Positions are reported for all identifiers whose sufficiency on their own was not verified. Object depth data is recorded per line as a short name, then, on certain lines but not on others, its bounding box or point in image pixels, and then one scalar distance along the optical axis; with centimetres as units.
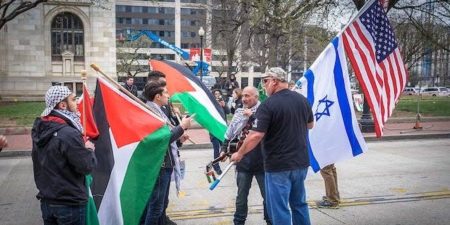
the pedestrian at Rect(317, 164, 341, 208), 696
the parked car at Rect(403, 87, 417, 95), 7550
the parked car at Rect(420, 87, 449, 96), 6902
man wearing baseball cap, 486
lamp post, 2645
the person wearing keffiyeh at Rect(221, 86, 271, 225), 556
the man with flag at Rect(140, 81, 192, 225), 517
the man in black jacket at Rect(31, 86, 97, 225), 383
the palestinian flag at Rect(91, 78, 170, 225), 479
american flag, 626
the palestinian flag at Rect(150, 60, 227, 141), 645
